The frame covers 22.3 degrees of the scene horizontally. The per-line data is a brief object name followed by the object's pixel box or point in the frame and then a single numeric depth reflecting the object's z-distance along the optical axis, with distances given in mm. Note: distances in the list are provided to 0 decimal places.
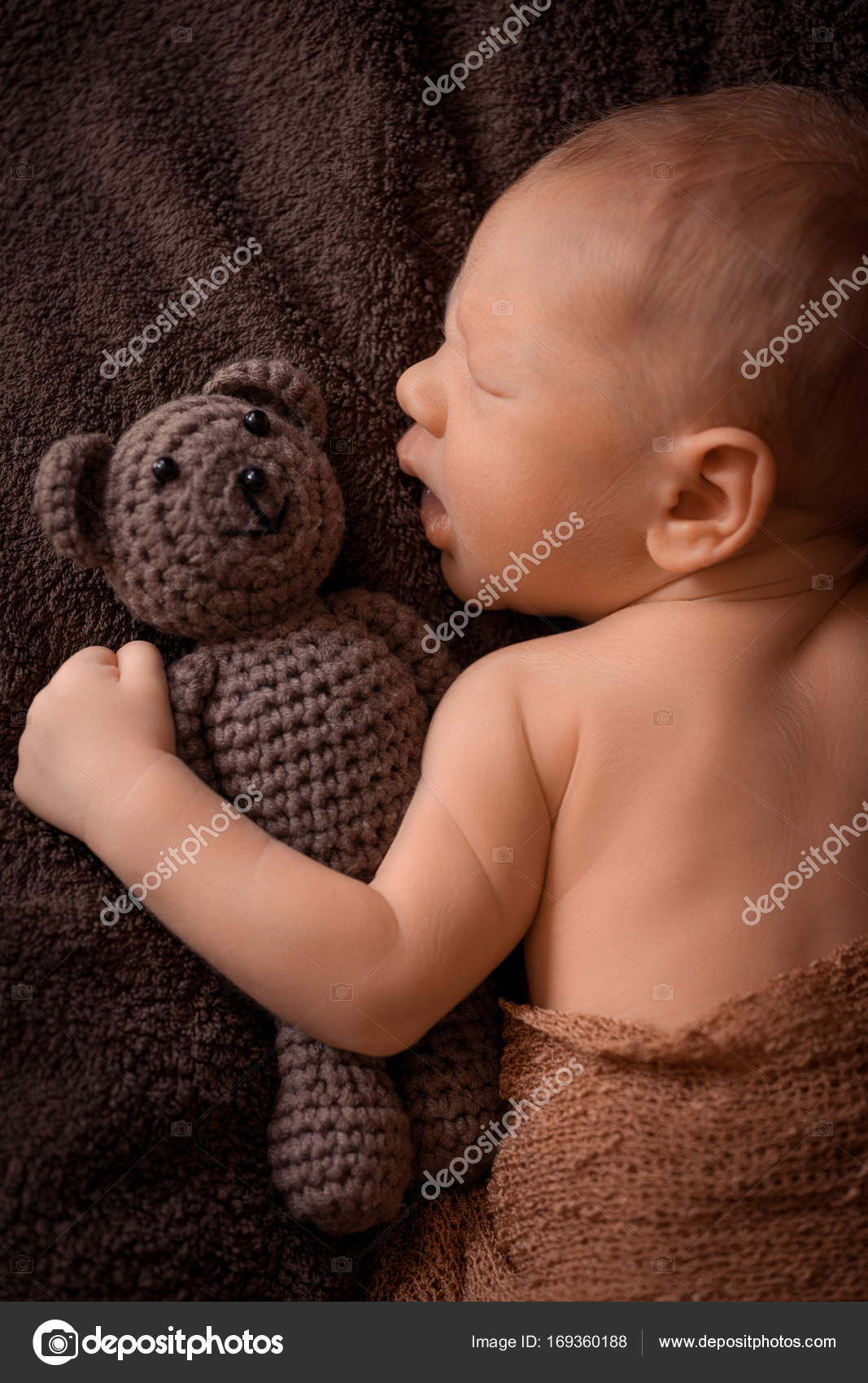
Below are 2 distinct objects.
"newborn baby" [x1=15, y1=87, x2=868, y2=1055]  472
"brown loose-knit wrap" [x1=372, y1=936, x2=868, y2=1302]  468
